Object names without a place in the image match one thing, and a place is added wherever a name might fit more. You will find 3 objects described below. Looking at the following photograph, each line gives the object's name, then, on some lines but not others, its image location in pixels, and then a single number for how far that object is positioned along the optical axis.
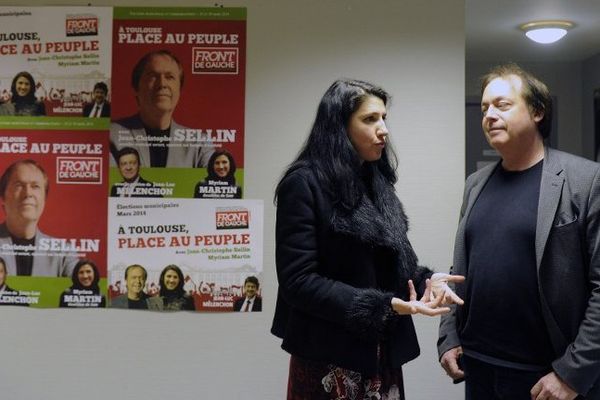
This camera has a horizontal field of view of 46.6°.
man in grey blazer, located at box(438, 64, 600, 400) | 1.86
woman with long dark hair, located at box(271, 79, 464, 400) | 1.70
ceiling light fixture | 4.19
